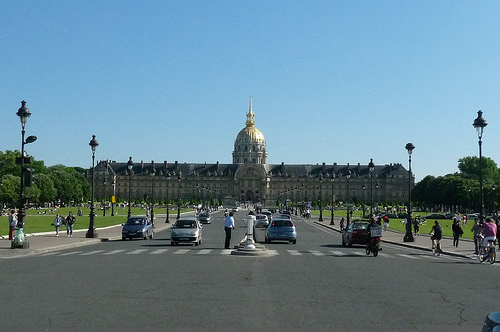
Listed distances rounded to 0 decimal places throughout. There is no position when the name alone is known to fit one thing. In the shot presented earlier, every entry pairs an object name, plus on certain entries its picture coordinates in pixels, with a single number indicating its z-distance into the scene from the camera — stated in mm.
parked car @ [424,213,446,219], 91669
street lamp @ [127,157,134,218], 55650
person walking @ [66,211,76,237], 38094
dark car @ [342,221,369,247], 33000
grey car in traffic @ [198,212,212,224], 70456
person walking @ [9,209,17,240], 32250
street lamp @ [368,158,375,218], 53803
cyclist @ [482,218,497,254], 24406
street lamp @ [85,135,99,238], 38031
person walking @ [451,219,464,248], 32719
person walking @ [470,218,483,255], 28062
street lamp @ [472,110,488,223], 30766
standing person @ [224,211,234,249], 29047
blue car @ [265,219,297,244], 35500
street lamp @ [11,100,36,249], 26797
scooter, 25984
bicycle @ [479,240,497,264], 24062
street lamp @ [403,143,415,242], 38719
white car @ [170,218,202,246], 32531
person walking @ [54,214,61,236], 38562
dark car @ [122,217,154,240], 38531
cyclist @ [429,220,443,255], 28141
